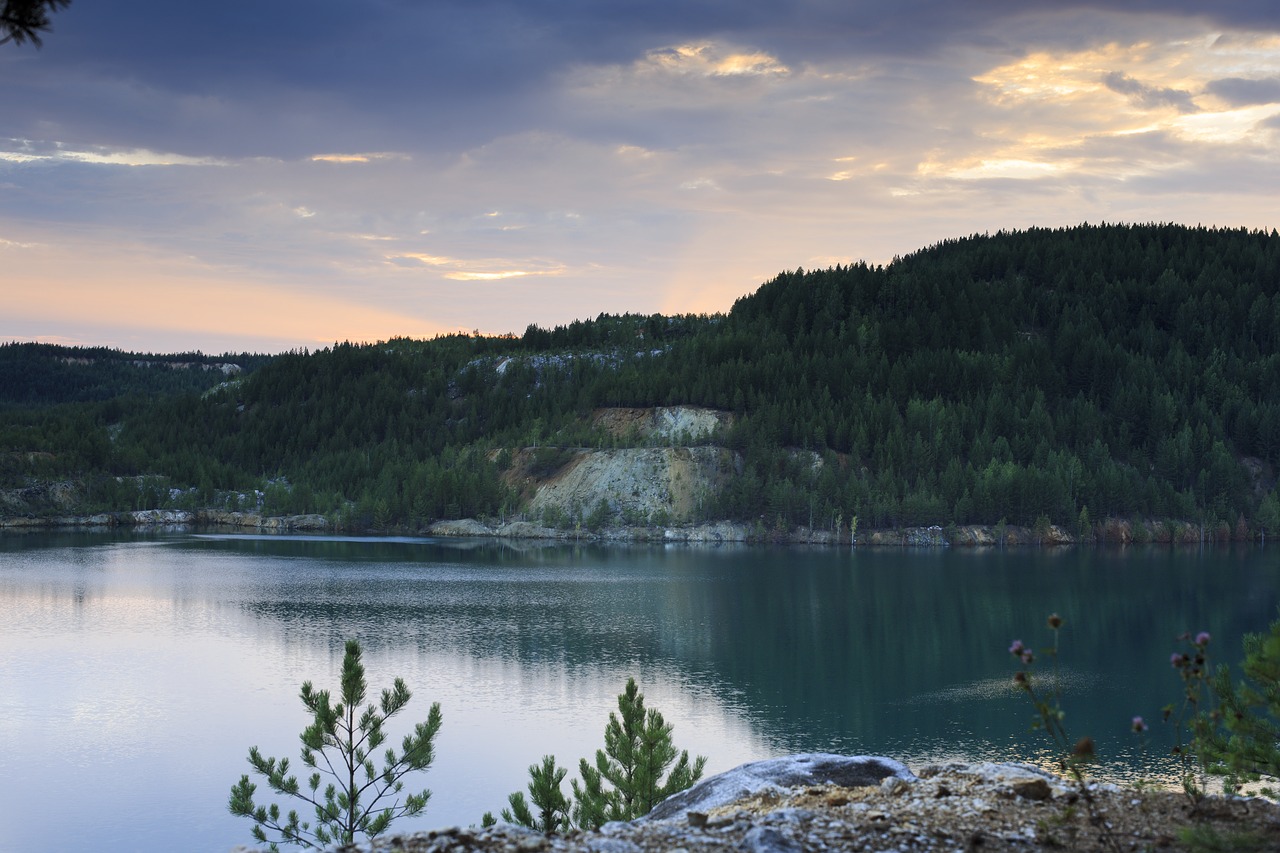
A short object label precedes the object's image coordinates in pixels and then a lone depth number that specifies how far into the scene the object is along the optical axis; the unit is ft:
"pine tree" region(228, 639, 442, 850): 97.76
